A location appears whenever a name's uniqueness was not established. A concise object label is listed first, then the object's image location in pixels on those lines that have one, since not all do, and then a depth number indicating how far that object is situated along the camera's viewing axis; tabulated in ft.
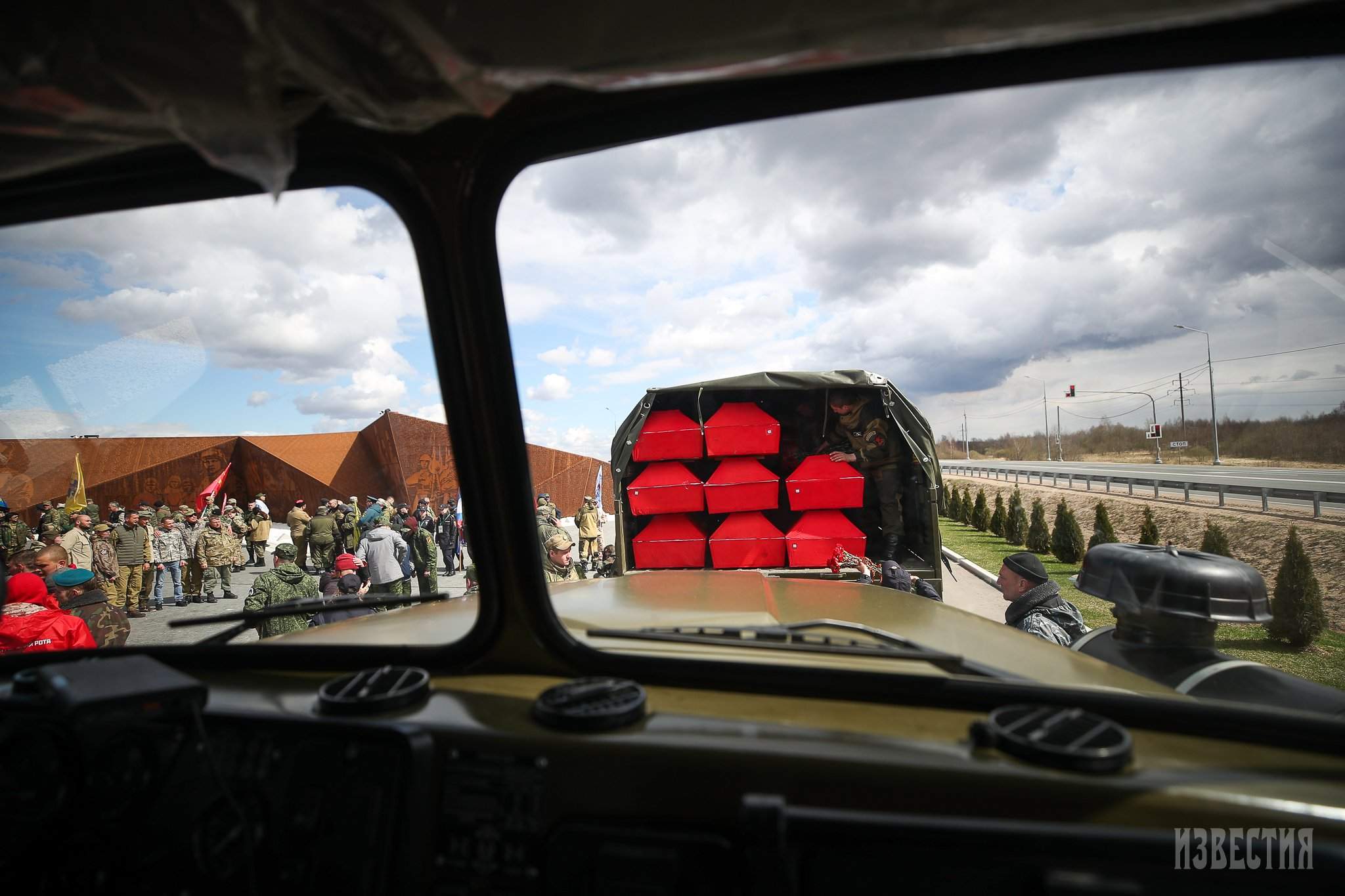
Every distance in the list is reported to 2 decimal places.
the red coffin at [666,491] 17.04
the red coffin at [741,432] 16.25
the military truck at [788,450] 16.71
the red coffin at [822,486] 16.15
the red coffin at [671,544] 16.76
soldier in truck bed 18.63
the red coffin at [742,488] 15.84
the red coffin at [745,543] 16.06
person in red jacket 6.80
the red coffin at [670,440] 17.61
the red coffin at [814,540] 16.46
